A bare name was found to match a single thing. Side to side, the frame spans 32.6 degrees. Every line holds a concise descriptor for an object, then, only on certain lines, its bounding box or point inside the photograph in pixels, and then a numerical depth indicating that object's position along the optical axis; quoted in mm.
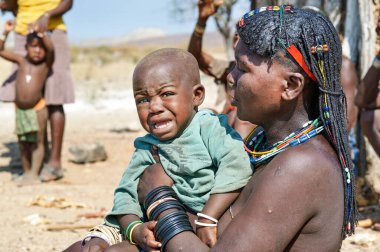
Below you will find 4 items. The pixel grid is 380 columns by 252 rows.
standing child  7402
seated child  2535
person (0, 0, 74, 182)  7598
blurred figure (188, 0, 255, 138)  4816
